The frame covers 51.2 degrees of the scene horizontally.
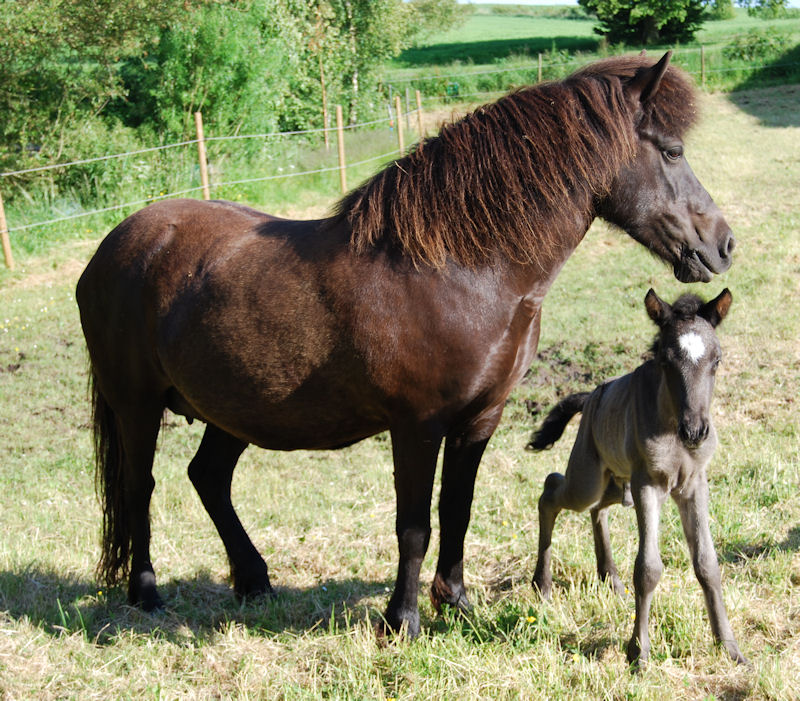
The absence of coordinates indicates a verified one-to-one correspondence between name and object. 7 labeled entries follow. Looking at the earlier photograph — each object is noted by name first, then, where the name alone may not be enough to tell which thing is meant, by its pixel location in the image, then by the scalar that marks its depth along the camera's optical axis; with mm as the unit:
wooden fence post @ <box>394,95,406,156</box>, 15664
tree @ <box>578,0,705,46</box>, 36281
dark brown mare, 3188
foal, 2965
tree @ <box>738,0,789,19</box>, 37906
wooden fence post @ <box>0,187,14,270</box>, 11250
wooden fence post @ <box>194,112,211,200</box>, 12977
